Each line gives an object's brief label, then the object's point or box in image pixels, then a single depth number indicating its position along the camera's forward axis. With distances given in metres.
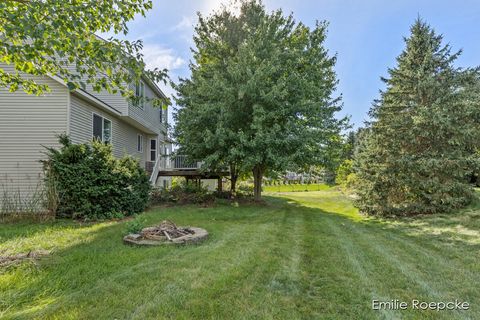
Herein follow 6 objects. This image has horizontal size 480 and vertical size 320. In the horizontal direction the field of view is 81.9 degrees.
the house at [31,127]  9.96
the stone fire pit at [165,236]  5.46
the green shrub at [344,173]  20.38
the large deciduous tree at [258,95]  11.50
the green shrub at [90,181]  8.32
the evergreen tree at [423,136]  10.09
